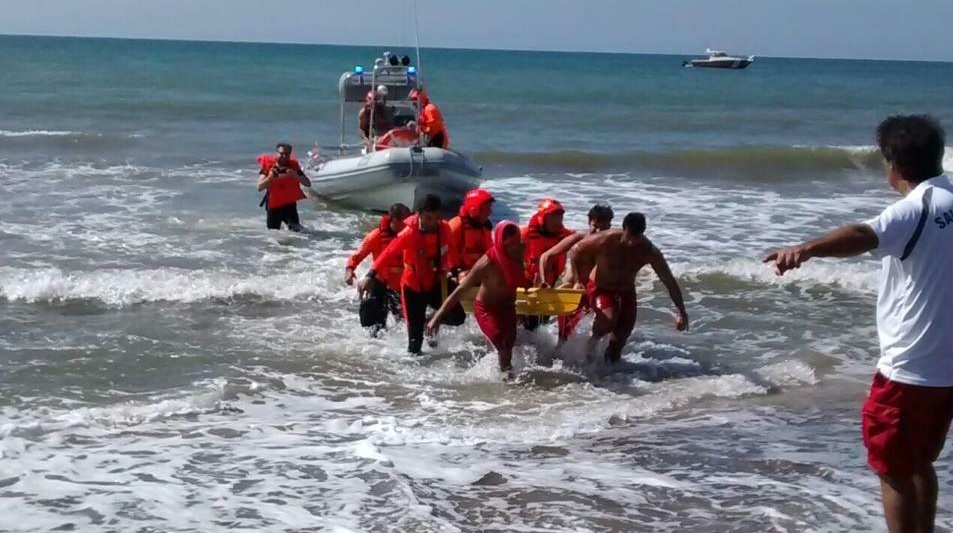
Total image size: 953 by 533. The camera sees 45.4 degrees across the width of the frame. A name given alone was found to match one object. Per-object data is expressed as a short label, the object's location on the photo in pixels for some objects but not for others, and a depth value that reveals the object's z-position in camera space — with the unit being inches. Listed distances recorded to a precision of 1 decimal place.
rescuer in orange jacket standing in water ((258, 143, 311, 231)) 534.0
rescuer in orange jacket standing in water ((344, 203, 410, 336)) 345.1
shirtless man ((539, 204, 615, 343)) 322.7
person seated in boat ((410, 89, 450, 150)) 592.7
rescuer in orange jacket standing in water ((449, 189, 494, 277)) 329.4
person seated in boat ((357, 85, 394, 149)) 615.5
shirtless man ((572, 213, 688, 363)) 308.0
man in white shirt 143.0
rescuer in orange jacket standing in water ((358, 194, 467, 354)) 321.1
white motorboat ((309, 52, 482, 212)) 582.2
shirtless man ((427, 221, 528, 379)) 301.4
